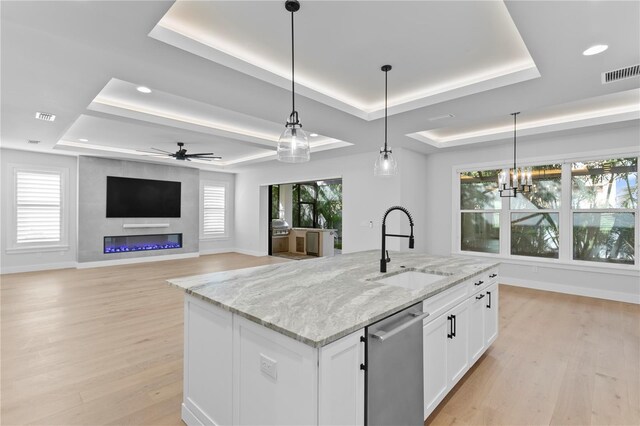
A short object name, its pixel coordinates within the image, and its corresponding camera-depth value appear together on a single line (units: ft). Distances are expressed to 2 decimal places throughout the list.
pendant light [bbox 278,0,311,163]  7.58
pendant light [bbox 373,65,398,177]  11.28
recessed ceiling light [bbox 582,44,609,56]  7.85
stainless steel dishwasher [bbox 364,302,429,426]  4.81
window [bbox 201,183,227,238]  31.86
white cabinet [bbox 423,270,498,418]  6.40
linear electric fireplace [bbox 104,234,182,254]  25.63
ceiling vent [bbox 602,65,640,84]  9.01
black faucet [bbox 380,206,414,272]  7.52
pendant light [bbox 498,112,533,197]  13.93
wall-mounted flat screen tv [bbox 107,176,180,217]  25.55
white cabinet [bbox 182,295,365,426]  4.14
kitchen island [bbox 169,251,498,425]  4.24
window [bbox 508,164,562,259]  17.60
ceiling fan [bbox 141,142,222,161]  20.57
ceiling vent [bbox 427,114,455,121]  13.09
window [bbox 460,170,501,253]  19.74
